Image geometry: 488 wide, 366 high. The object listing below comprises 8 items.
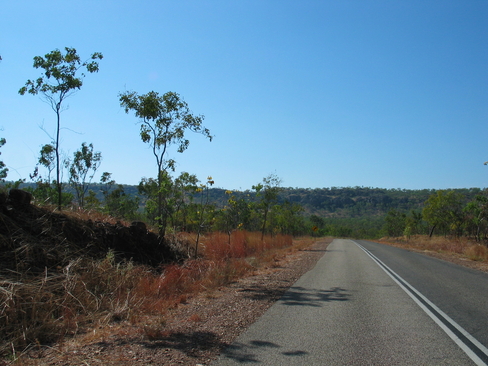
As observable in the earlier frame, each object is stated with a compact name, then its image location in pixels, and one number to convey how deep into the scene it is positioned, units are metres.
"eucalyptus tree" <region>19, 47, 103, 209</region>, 12.81
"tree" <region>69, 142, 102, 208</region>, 30.25
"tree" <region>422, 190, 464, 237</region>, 40.56
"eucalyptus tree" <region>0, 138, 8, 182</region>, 16.91
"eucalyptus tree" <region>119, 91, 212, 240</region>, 14.85
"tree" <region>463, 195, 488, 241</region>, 31.11
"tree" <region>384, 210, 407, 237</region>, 72.75
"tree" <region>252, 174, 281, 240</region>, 26.72
